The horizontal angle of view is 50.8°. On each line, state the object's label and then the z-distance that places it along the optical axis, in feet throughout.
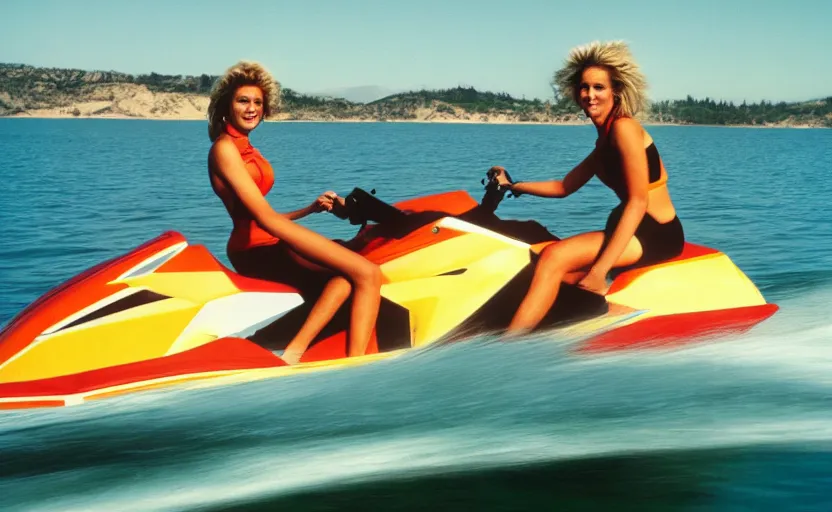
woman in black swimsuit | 13.32
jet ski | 12.55
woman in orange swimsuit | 13.05
